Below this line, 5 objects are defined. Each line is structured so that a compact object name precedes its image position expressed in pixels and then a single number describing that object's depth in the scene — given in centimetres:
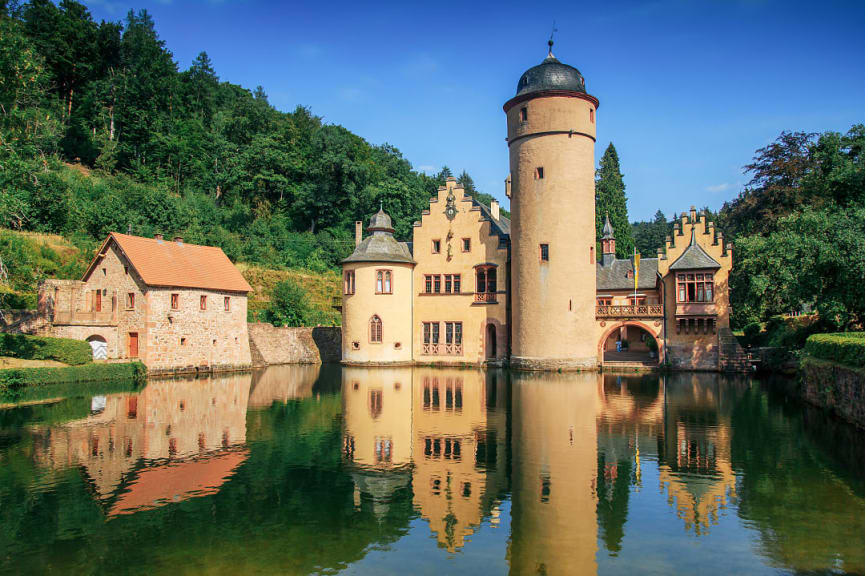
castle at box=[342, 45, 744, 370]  3341
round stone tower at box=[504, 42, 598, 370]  3331
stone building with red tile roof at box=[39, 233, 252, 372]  3053
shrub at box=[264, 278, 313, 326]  4141
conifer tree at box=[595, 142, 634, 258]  6306
